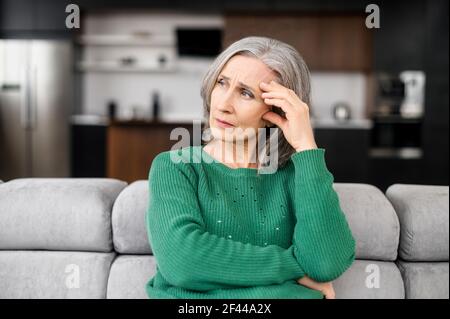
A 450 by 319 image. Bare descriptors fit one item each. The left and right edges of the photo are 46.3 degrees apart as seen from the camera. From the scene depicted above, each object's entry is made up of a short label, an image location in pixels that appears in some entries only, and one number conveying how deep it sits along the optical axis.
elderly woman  0.93
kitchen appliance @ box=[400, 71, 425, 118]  4.64
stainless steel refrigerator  4.59
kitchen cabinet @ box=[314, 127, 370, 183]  4.60
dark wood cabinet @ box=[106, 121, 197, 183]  4.61
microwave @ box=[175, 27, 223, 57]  5.05
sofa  1.17
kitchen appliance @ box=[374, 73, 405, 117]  4.72
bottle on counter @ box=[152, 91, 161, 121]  5.04
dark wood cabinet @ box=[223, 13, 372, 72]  4.92
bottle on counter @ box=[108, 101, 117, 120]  5.00
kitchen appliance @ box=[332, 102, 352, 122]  4.88
